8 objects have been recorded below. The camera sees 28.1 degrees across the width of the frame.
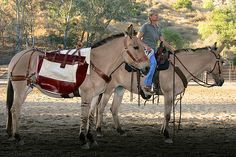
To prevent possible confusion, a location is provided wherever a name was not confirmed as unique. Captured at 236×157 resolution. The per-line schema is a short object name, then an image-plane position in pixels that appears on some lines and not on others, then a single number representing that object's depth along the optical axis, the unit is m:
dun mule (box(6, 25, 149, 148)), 8.74
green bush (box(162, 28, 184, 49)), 57.91
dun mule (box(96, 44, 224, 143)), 10.27
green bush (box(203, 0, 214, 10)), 98.65
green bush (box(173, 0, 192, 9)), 96.39
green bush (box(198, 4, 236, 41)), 60.34
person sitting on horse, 10.30
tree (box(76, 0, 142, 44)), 54.94
